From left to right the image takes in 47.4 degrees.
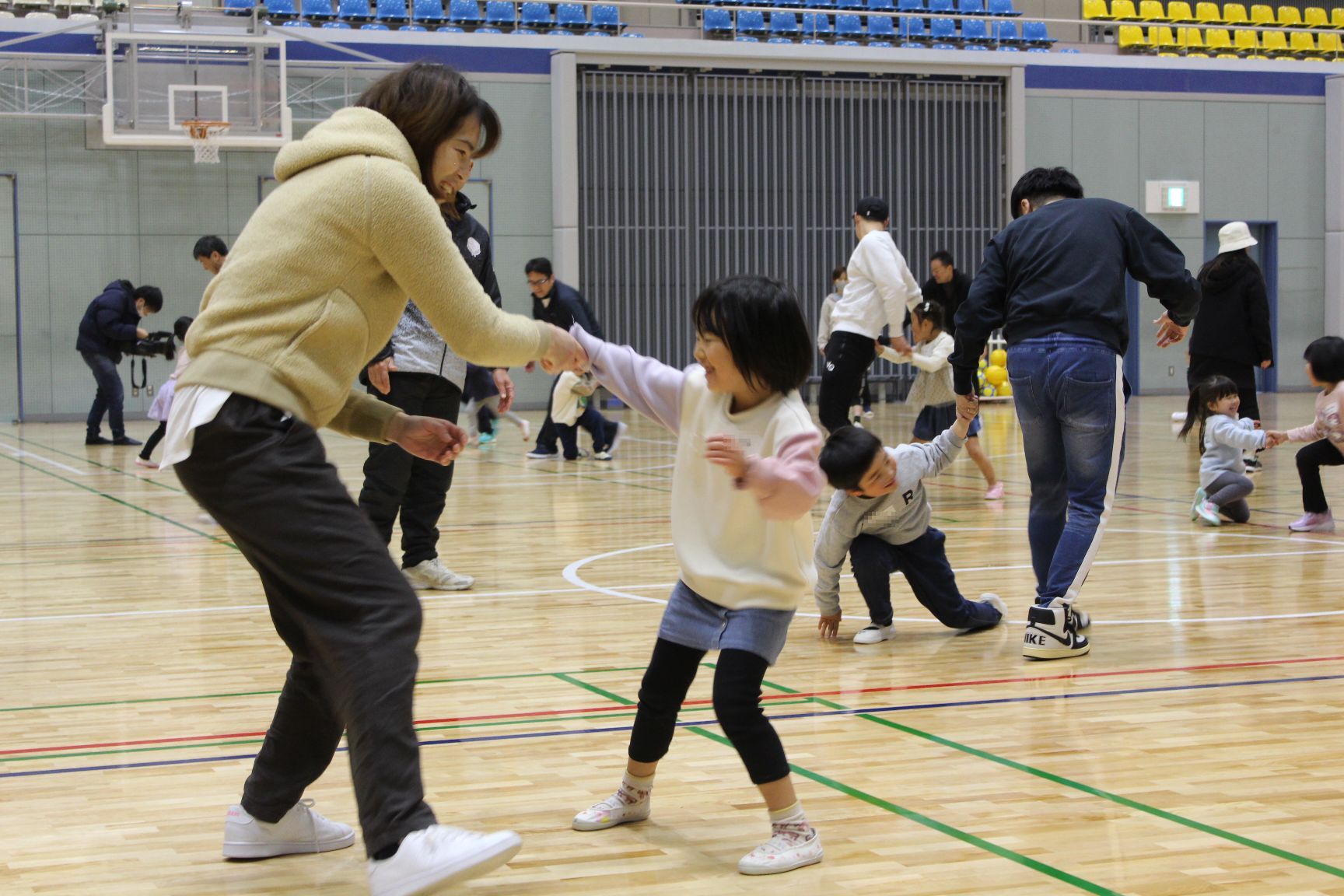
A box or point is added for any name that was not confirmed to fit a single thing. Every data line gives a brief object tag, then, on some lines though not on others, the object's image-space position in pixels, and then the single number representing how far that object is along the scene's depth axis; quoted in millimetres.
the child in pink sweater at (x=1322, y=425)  8008
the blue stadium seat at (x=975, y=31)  22531
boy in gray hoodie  4996
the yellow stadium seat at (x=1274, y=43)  24297
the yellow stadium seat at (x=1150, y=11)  24312
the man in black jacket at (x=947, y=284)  10969
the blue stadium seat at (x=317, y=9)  19469
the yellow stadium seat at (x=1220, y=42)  24000
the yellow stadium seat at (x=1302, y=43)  24484
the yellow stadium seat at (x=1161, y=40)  23500
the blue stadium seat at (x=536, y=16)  20484
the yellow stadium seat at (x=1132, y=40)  23422
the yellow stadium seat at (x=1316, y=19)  25156
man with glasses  11492
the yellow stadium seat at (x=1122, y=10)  24172
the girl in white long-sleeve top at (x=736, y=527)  2965
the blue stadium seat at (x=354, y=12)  19750
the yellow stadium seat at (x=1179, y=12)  24234
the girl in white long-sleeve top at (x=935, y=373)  9539
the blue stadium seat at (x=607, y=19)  20719
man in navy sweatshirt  4969
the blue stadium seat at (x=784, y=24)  21516
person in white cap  9734
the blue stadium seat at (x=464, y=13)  20219
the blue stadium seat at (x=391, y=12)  19953
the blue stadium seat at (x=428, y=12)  20062
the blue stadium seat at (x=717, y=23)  21203
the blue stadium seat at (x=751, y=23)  21297
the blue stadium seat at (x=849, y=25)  21828
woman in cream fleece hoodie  2518
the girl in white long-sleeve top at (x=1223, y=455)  8211
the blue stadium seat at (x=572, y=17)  20672
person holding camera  14695
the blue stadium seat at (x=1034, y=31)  22969
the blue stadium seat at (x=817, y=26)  21781
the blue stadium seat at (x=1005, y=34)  22575
